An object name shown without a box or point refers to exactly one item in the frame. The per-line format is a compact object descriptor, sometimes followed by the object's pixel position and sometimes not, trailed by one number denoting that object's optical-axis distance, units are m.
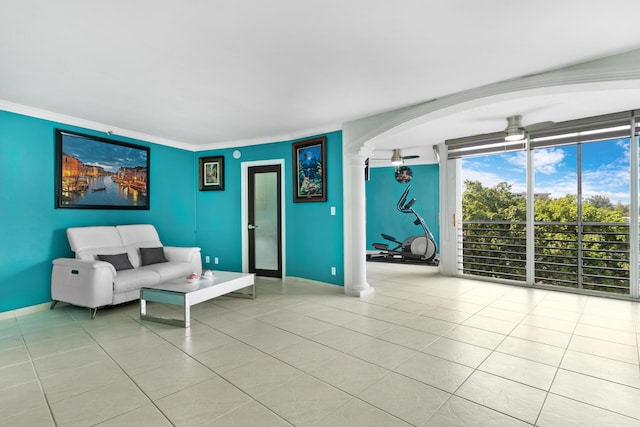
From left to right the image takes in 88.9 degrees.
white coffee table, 3.31
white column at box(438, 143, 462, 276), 5.86
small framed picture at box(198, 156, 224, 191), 6.00
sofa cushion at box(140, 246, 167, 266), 4.64
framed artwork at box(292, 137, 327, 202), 5.02
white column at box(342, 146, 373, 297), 4.59
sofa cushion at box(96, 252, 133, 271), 4.11
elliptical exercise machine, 7.25
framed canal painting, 4.25
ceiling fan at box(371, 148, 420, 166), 6.64
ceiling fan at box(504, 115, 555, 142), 4.30
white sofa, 3.62
